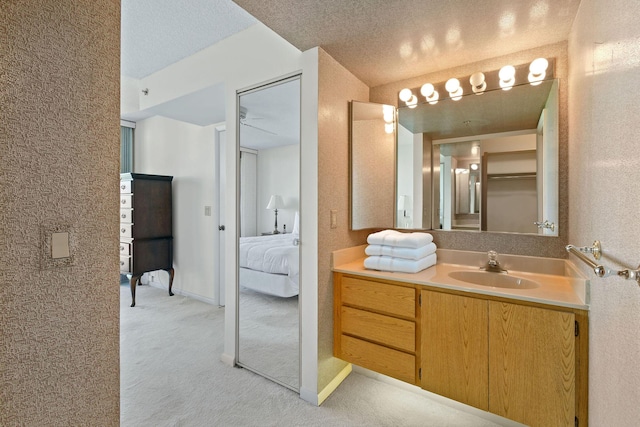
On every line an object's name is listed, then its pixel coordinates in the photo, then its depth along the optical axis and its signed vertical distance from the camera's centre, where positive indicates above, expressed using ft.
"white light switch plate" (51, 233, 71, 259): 2.79 -0.31
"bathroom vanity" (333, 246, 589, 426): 4.43 -2.11
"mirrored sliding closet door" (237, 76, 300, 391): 6.92 -0.45
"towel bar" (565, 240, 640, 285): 2.29 -0.49
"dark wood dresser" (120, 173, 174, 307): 12.16 -0.55
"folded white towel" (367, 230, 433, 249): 6.28 -0.58
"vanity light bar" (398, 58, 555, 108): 6.01 +2.93
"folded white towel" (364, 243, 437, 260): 6.19 -0.84
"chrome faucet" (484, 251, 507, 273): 6.28 -1.10
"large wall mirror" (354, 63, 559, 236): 6.14 +1.18
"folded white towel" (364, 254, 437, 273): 6.14 -1.09
